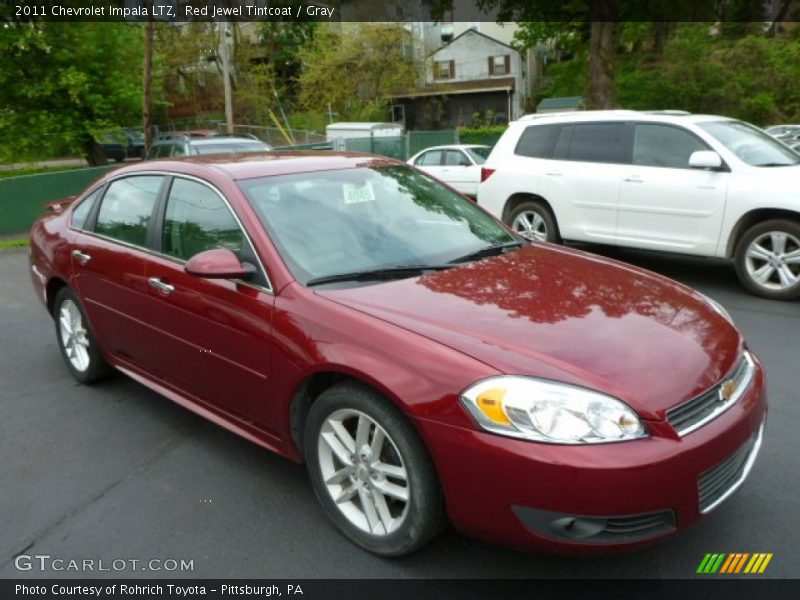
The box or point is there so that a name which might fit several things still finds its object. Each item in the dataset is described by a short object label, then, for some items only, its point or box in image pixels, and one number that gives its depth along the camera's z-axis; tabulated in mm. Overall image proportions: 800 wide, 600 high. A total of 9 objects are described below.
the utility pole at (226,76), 23594
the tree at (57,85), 17781
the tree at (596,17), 18266
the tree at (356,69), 36812
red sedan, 2311
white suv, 6457
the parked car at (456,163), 14828
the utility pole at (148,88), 18266
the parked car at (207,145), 13977
